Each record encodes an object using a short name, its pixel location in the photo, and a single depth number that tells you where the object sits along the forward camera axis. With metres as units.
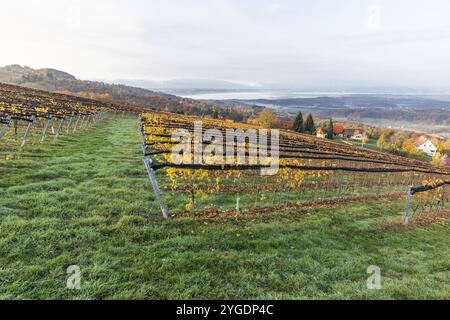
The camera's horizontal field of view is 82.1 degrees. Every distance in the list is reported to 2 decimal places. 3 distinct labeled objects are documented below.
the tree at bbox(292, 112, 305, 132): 75.06
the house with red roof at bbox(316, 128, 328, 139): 83.19
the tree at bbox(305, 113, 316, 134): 77.12
